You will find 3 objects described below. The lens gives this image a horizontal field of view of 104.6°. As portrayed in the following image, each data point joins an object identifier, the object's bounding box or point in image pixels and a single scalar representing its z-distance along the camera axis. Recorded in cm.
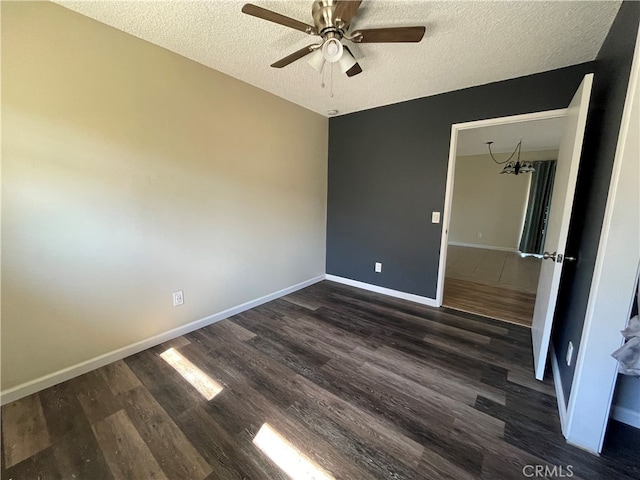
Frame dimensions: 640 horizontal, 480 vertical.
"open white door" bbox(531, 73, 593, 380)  155
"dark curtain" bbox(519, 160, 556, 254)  569
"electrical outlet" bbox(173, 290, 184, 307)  223
